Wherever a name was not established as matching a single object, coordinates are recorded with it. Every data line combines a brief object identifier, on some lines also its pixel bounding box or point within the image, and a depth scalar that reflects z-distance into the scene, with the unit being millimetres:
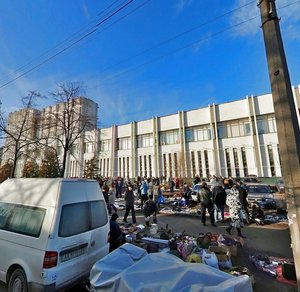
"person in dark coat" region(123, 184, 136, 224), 10734
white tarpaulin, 2306
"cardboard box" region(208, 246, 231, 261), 5289
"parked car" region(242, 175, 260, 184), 22844
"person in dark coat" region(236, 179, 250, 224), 9590
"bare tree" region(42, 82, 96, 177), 21748
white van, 3521
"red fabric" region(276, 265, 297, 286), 4637
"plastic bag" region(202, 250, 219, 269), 4855
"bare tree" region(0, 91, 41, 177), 20594
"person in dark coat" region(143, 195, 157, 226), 10111
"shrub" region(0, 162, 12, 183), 37500
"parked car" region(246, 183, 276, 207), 13159
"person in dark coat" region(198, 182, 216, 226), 9898
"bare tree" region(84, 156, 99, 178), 27558
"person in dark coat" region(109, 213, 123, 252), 5996
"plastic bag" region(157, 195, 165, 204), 16070
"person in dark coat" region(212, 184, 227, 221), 10422
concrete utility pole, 3334
